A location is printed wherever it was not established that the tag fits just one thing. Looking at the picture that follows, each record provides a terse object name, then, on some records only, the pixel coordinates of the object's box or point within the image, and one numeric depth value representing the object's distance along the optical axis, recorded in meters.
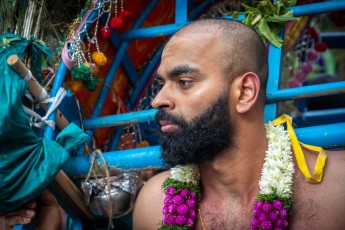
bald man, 2.23
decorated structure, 2.57
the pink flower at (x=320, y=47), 5.01
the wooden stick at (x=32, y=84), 2.37
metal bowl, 2.64
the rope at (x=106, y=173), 2.61
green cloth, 2.27
